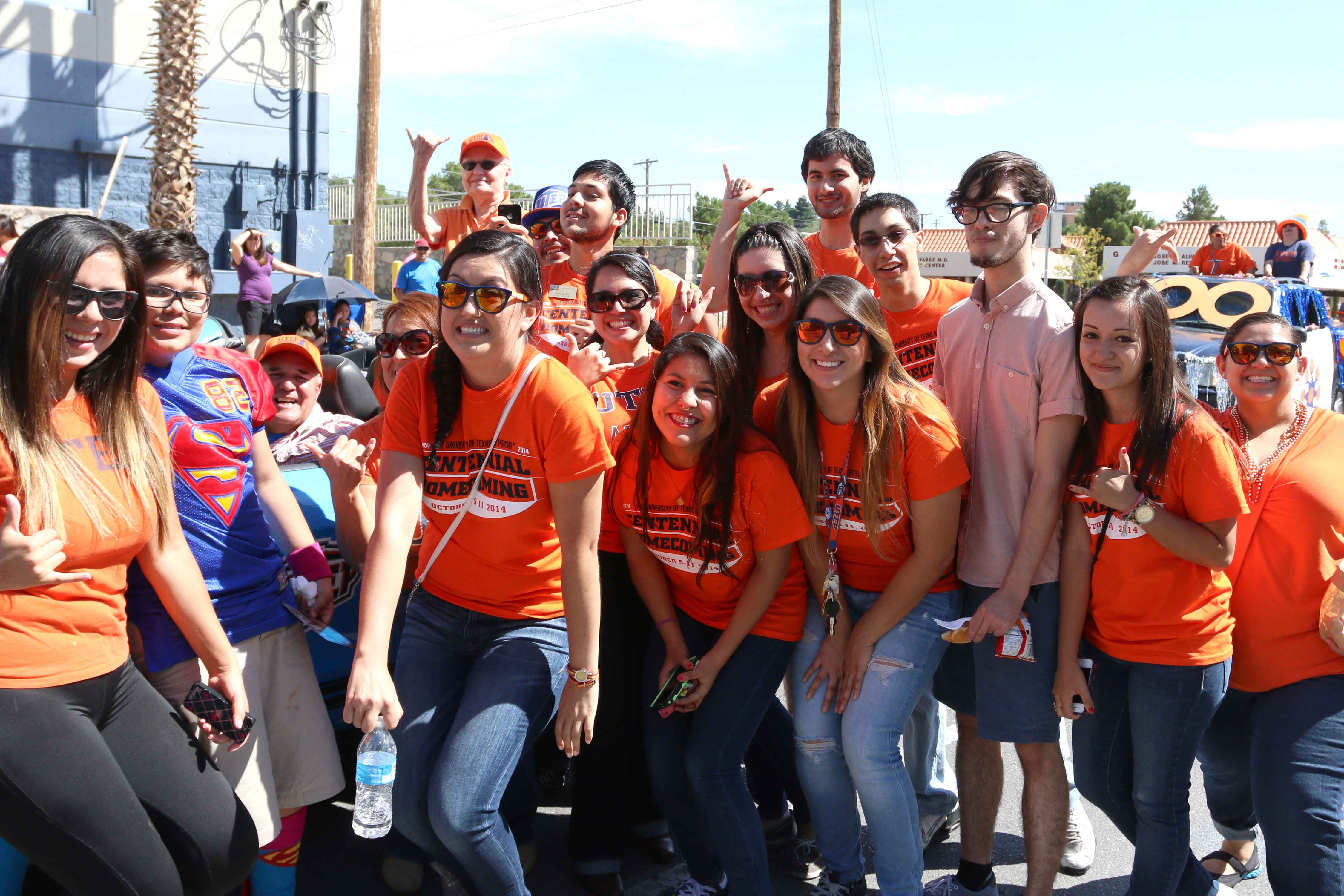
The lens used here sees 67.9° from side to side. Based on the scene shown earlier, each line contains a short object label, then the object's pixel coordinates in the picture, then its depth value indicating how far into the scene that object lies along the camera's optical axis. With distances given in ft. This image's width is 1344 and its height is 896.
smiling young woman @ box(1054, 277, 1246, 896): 9.43
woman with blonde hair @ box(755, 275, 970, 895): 9.91
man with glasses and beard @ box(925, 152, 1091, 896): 9.86
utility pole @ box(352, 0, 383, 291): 49.67
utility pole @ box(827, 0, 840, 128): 54.19
